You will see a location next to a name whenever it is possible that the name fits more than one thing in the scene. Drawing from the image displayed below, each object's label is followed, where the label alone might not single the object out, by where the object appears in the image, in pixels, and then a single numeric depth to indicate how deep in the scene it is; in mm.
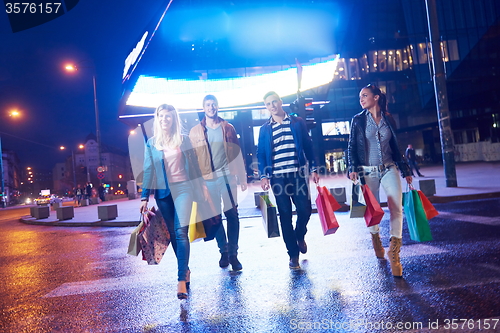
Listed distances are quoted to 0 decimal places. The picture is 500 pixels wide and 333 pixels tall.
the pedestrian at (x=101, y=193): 29219
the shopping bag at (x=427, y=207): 4090
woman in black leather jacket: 4055
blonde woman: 3885
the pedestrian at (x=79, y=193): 31648
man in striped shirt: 4531
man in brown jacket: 4570
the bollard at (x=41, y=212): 16906
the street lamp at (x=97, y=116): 26562
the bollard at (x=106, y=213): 12523
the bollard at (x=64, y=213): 14560
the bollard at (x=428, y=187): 10422
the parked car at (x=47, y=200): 43388
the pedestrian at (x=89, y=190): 29906
